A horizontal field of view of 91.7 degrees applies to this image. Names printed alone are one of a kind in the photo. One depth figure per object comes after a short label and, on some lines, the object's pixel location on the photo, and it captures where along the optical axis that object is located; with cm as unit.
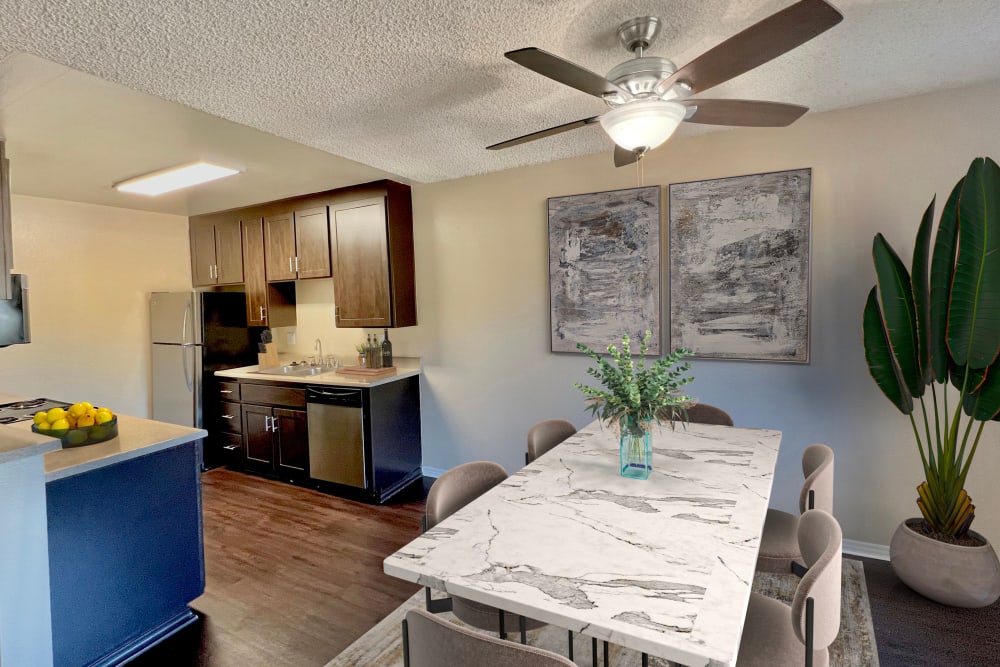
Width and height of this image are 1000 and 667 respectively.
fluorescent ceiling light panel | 344
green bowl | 205
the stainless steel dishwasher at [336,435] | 360
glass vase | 172
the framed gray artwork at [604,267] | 307
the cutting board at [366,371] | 377
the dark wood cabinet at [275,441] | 390
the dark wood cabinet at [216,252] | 466
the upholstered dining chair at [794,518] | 171
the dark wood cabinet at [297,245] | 413
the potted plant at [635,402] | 170
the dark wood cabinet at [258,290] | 450
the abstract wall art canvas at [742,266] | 268
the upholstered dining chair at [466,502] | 150
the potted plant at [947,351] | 198
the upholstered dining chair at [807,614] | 114
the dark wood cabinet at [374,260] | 379
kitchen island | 181
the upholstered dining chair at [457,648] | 88
